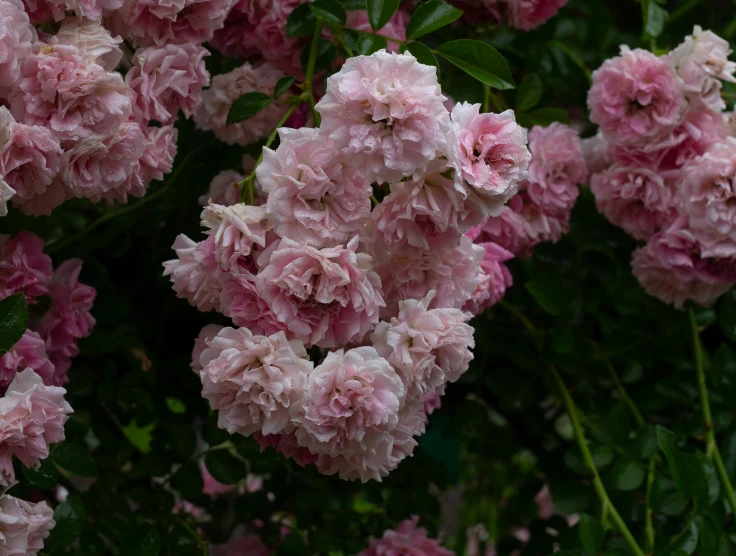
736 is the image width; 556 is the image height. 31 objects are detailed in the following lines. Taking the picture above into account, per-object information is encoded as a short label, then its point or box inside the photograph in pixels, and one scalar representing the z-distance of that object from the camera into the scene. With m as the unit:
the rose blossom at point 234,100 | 0.90
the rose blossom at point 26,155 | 0.66
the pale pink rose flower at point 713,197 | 0.88
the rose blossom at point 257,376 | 0.64
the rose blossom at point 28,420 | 0.67
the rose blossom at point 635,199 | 0.95
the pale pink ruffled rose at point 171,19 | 0.74
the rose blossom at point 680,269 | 0.94
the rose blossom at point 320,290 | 0.63
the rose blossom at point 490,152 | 0.64
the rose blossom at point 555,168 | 0.99
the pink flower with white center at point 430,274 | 0.69
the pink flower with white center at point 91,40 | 0.70
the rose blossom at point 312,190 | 0.65
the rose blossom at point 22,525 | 0.69
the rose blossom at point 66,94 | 0.68
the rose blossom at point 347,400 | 0.64
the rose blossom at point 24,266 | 0.80
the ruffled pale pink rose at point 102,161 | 0.71
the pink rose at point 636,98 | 0.93
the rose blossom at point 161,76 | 0.75
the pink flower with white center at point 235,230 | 0.65
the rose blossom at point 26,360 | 0.74
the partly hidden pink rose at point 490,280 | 0.80
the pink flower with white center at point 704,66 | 0.91
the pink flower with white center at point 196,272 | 0.68
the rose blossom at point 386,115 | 0.62
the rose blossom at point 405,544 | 1.06
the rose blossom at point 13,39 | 0.65
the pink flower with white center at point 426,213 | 0.65
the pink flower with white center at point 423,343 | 0.66
